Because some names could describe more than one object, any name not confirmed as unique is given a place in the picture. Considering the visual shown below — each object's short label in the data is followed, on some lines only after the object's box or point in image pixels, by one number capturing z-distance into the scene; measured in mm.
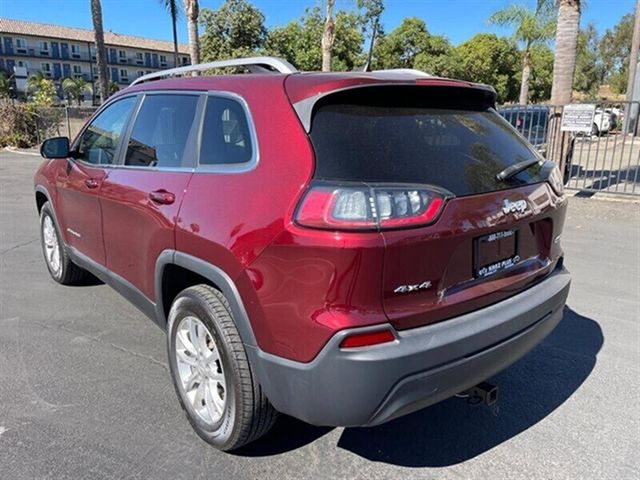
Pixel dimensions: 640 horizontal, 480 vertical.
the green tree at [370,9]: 30609
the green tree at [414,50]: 39938
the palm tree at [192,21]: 16641
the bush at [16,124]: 21797
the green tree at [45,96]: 24455
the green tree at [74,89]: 48688
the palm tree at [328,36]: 18172
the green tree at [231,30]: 31234
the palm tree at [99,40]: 21609
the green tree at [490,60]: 41812
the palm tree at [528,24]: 24734
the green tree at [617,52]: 50134
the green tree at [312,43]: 33250
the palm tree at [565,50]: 9742
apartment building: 73188
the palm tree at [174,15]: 41031
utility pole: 22016
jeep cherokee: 2023
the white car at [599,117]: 11353
